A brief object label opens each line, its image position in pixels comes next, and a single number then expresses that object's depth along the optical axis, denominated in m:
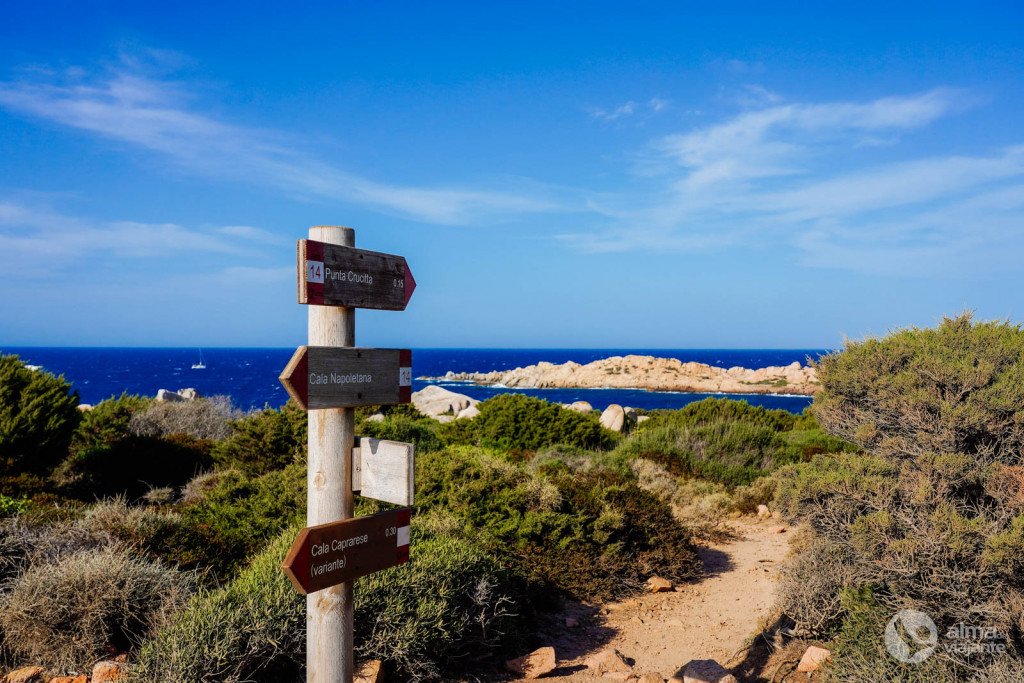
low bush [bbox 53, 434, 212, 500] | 9.49
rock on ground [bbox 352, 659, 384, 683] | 4.25
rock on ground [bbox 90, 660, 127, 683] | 4.10
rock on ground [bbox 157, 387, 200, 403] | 19.91
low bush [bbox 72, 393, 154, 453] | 10.99
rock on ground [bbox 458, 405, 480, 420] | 18.24
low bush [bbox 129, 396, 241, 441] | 13.29
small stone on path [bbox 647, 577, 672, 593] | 7.25
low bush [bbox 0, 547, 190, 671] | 4.34
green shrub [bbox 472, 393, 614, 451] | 13.62
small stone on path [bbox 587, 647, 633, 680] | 5.16
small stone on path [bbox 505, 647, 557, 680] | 5.05
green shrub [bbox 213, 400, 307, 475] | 9.88
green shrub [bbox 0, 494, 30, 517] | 6.68
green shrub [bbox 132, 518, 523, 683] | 3.92
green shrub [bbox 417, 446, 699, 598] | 6.84
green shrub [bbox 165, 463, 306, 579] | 5.69
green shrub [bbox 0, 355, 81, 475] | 8.48
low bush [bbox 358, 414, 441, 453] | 10.63
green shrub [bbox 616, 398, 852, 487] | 12.28
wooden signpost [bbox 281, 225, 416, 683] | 2.93
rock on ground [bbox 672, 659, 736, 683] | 4.65
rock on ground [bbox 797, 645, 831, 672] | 4.93
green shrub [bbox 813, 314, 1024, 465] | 4.57
